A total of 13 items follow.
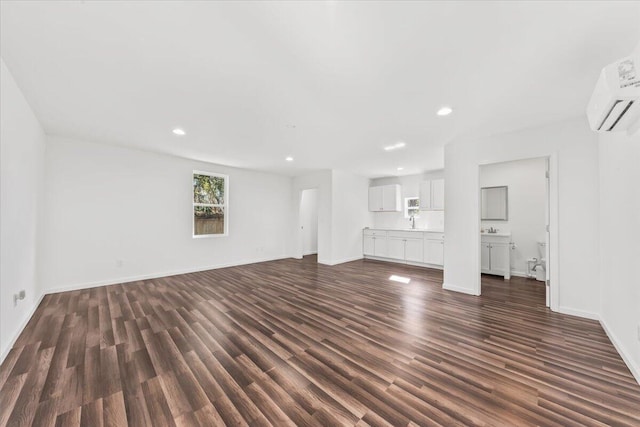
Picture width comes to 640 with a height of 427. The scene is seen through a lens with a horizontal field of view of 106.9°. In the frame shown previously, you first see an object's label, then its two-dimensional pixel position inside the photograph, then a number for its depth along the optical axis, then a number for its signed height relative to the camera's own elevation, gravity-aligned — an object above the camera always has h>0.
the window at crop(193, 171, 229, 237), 5.47 +0.25
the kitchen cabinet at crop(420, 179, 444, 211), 5.94 +0.47
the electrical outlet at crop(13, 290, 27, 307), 2.35 -0.85
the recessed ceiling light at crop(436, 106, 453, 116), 2.76 +1.22
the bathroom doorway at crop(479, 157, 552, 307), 4.77 -0.26
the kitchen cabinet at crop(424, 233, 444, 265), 5.62 -0.86
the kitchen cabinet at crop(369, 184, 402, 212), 6.82 +0.45
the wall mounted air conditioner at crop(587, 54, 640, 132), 1.53 +0.80
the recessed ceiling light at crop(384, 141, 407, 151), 4.09 +1.21
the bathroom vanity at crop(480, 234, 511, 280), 4.78 -0.87
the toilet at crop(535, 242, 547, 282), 4.49 -1.03
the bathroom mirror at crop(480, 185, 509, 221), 5.24 +0.22
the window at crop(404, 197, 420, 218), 6.80 +0.18
